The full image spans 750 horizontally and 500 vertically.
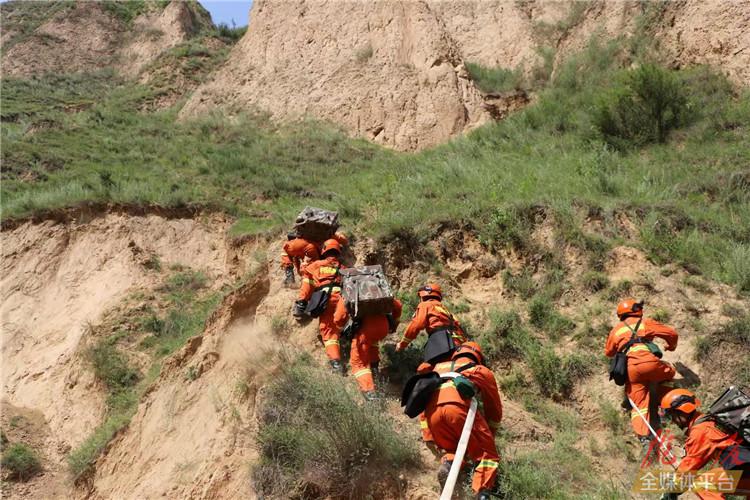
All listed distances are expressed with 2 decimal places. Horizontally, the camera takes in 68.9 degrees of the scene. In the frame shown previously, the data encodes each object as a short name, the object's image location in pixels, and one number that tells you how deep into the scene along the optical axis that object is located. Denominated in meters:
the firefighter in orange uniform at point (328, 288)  6.58
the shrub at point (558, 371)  6.83
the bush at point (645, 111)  10.91
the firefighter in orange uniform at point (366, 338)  6.07
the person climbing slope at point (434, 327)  5.56
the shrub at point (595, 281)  7.64
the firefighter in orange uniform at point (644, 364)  5.90
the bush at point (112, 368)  9.37
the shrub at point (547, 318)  7.40
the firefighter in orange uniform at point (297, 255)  8.06
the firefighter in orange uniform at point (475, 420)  4.56
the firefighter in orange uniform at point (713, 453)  4.25
